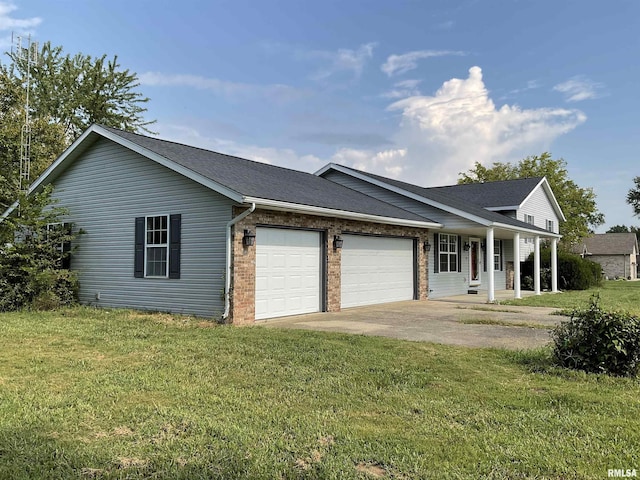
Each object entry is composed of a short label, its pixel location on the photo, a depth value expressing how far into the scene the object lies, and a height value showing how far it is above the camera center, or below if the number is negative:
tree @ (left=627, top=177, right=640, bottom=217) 37.31 +5.70
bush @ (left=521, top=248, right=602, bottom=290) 23.55 -0.17
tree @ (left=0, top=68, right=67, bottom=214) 21.05 +6.32
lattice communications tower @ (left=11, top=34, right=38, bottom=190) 15.09 +7.15
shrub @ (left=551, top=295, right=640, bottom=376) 5.52 -0.89
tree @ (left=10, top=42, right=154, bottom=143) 27.94 +10.52
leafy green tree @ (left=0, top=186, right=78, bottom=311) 11.40 +0.12
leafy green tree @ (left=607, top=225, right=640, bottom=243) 95.31 +8.33
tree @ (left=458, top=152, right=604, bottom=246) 38.03 +6.34
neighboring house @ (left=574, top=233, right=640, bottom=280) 50.16 +1.72
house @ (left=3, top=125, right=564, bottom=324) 9.91 +0.85
